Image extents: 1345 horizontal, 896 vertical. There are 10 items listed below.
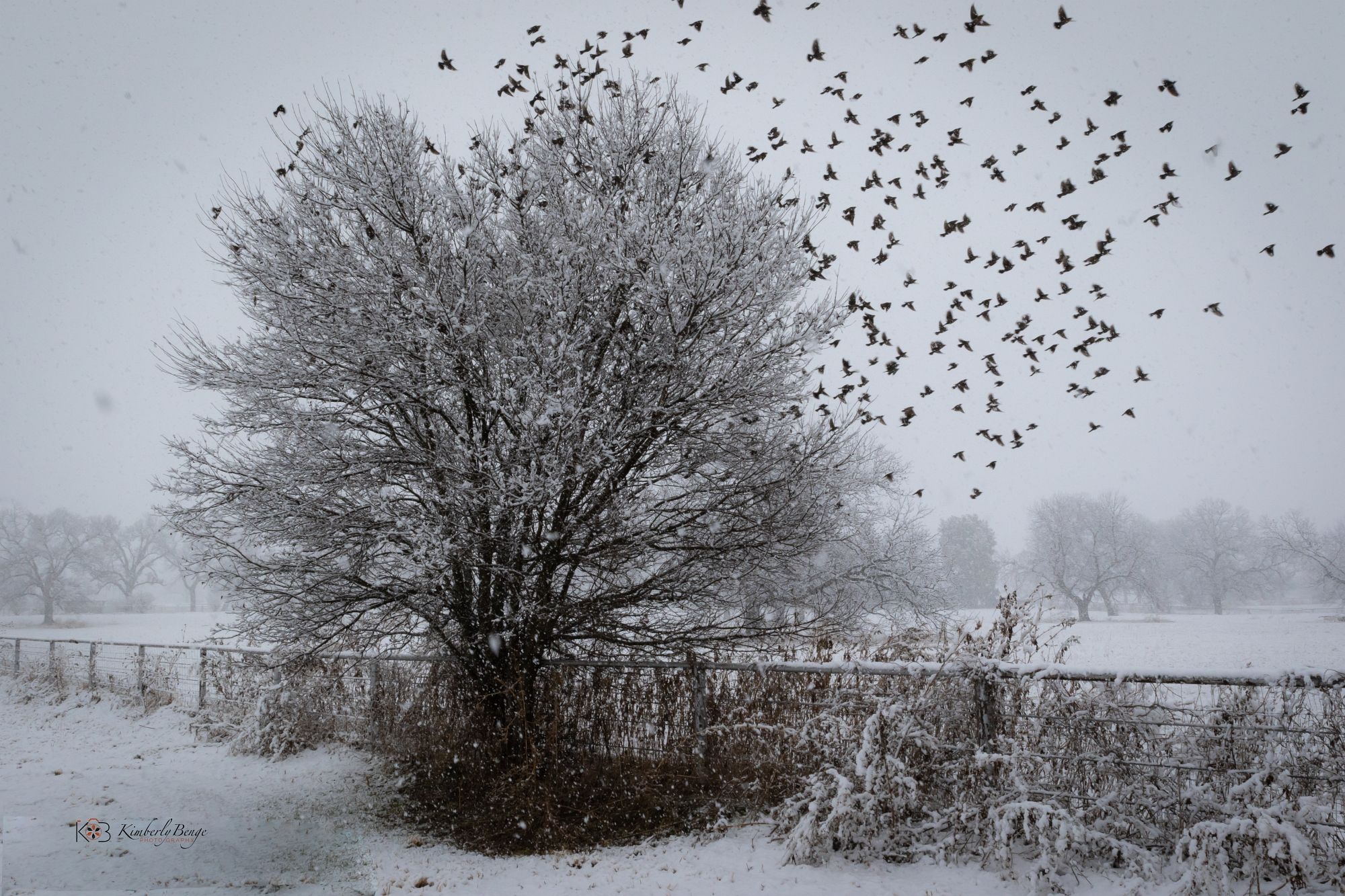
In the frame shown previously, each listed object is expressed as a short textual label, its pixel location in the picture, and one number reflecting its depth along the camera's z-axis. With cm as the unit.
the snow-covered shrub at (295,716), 837
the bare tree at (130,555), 6369
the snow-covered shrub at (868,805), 446
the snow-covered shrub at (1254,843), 352
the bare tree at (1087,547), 5391
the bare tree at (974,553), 6078
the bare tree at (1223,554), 5944
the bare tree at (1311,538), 4503
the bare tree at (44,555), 5287
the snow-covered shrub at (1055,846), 392
